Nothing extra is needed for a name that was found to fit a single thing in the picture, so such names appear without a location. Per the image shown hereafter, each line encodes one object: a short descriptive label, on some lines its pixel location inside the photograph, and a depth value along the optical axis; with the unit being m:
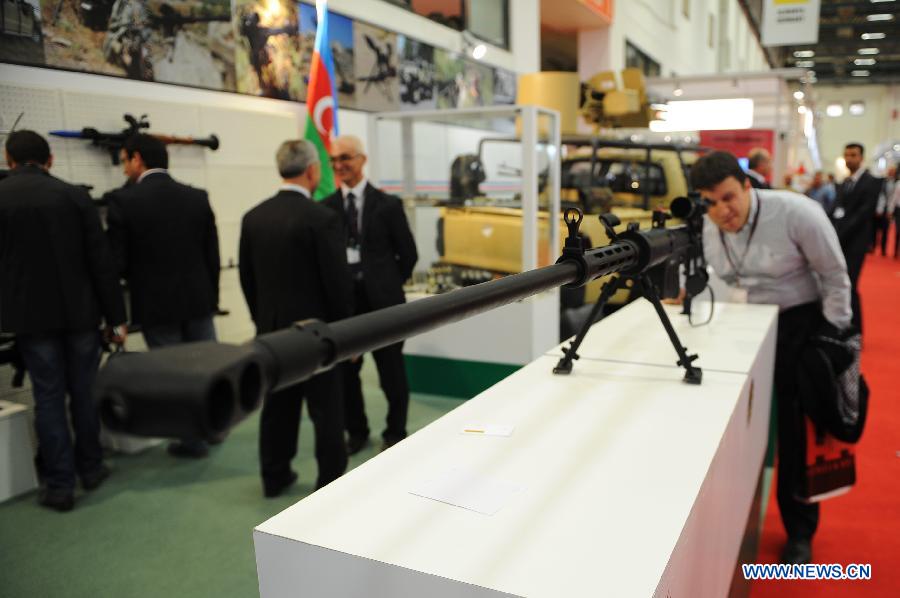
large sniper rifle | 0.58
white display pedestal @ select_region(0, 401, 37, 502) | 3.37
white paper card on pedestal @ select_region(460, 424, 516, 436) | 1.49
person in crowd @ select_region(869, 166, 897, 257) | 14.57
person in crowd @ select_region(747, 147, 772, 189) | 6.43
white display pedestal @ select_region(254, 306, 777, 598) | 0.99
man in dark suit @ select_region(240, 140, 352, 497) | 2.86
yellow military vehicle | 4.57
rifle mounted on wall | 3.93
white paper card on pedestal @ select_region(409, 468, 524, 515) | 1.18
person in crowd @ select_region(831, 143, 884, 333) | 5.73
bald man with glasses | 3.60
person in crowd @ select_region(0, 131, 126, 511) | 3.06
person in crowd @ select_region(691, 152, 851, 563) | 2.49
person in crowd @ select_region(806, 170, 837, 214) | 12.73
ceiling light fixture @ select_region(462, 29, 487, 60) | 8.62
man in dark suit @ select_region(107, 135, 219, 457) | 3.57
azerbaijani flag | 5.15
